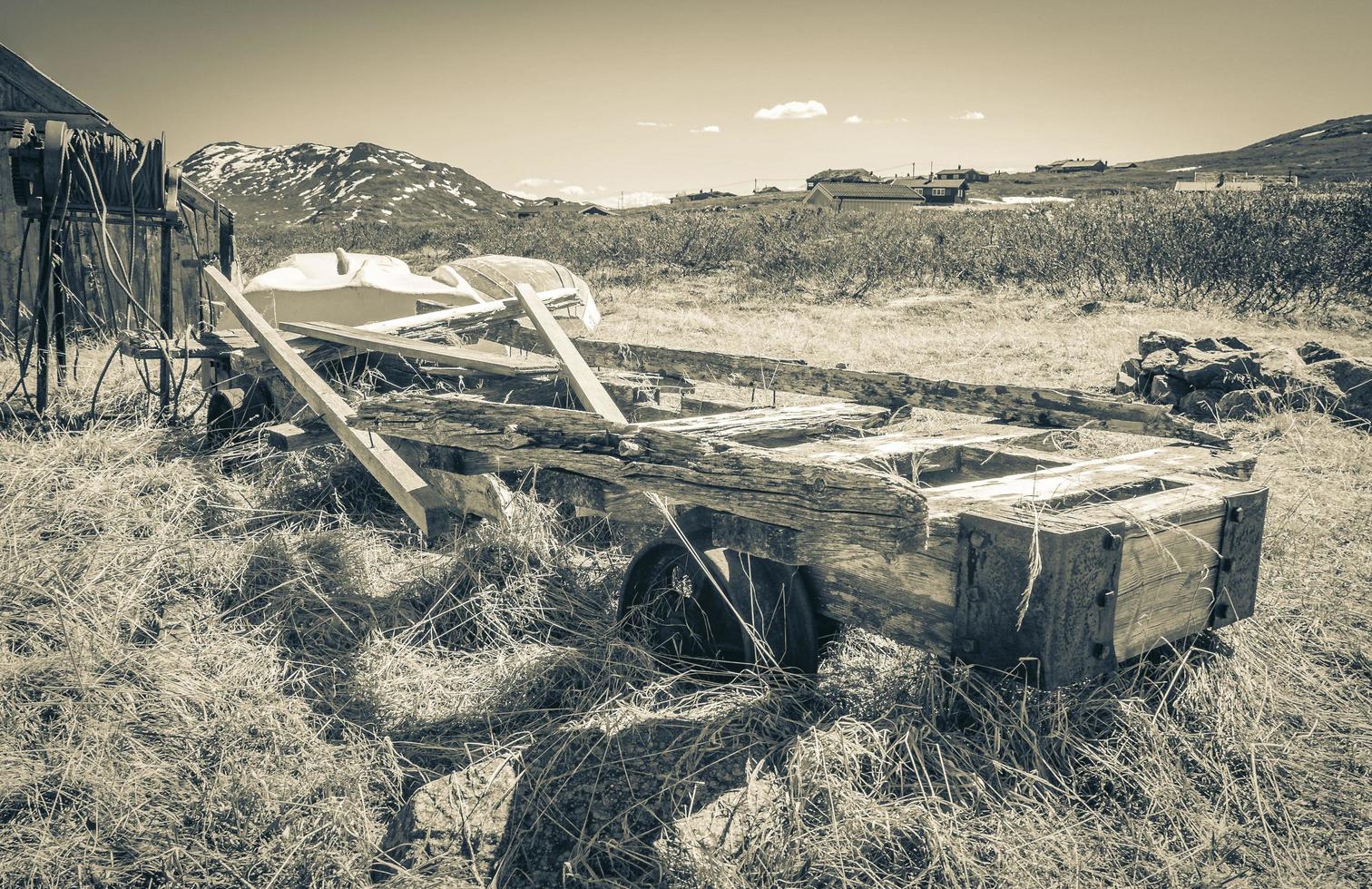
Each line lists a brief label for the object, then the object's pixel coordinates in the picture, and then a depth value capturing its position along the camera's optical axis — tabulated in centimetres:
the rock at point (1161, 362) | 788
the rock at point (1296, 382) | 684
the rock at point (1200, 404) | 730
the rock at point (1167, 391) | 773
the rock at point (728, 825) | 219
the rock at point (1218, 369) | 732
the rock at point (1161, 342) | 832
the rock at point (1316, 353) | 780
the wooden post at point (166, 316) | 625
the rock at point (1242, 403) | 700
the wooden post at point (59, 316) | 603
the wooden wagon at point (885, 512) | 226
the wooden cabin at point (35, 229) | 1027
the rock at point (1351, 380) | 664
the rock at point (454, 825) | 226
